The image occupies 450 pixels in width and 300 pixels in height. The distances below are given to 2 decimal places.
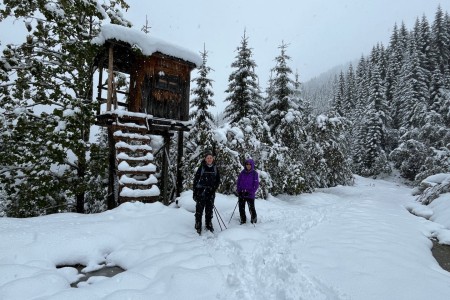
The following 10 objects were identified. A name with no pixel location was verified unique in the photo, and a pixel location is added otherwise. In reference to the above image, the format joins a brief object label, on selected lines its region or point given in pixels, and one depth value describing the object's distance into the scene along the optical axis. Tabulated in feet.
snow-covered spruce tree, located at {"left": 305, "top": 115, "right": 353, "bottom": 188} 61.00
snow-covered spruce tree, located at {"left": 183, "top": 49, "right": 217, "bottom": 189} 42.32
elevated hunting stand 29.86
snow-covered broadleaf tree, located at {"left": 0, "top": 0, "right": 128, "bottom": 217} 30.78
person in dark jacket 23.77
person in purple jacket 27.07
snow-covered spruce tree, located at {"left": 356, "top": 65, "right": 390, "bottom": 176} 127.95
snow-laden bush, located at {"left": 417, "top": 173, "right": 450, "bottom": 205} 38.49
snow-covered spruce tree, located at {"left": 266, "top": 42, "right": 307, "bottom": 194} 51.31
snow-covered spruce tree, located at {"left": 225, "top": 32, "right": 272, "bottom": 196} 58.18
